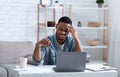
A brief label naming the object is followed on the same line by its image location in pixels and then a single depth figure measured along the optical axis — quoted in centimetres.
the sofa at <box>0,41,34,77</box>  484
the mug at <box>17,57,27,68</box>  267
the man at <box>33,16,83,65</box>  305
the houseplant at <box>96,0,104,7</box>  540
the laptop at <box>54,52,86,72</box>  246
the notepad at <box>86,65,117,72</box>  265
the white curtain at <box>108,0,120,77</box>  502
